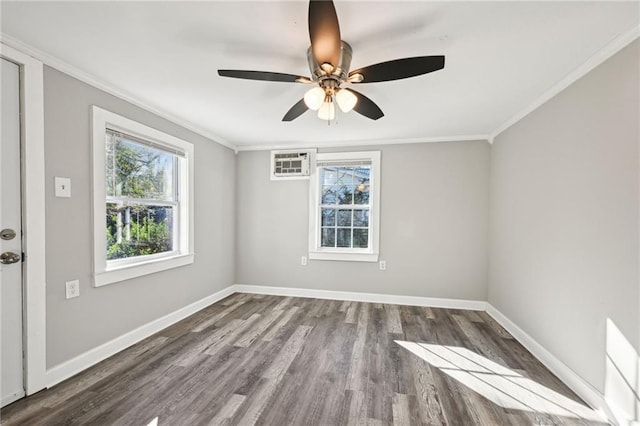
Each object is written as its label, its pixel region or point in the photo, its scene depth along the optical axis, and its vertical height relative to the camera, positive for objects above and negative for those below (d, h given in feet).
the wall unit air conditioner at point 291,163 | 13.48 +2.20
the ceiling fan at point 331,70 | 4.14 +2.59
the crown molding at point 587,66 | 5.20 +3.17
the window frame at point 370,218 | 12.81 -0.45
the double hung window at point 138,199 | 7.54 +0.28
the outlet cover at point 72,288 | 6.82 -2.00
